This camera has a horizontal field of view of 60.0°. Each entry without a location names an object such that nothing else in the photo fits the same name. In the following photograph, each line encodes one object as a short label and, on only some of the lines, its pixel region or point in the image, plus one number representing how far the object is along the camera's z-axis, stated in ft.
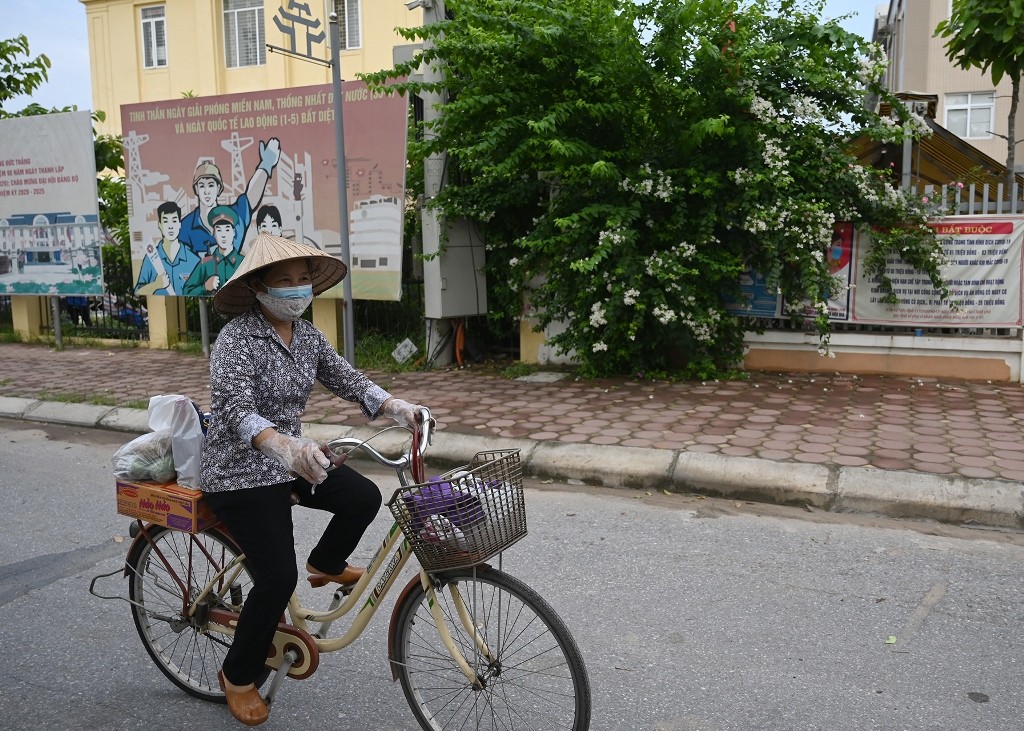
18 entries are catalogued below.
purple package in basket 8.04
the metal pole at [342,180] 27.22
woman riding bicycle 9.44
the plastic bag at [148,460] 10.11
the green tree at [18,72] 45.55
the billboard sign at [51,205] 38.83
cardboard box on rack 9.81
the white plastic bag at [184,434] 9.84
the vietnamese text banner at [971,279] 26.89
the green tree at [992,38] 26.27
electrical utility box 31.78
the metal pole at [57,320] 40.60
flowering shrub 26.27
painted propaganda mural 31.60
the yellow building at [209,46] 67.10
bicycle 8.22
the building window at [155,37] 73.92
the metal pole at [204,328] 37.28
